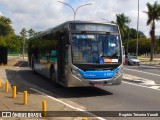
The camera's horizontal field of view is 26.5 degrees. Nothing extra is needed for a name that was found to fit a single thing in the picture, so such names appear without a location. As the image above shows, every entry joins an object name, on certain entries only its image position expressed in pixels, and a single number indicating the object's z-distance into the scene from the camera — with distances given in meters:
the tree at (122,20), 85.12
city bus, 13.99
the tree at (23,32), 126.38
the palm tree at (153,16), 61.12
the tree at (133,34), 155.25
